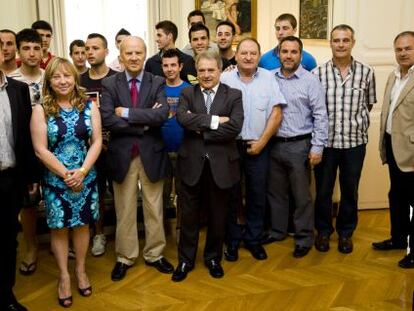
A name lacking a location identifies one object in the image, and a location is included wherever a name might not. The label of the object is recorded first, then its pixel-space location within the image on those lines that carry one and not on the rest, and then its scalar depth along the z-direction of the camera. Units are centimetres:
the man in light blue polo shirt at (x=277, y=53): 402
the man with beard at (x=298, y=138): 354
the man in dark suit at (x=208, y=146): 316
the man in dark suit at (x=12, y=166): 268
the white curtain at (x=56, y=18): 672
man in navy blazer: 314
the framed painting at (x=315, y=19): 709
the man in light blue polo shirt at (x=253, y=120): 346
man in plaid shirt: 356
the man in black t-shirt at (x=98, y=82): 361
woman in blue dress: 287
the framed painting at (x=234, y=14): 768
